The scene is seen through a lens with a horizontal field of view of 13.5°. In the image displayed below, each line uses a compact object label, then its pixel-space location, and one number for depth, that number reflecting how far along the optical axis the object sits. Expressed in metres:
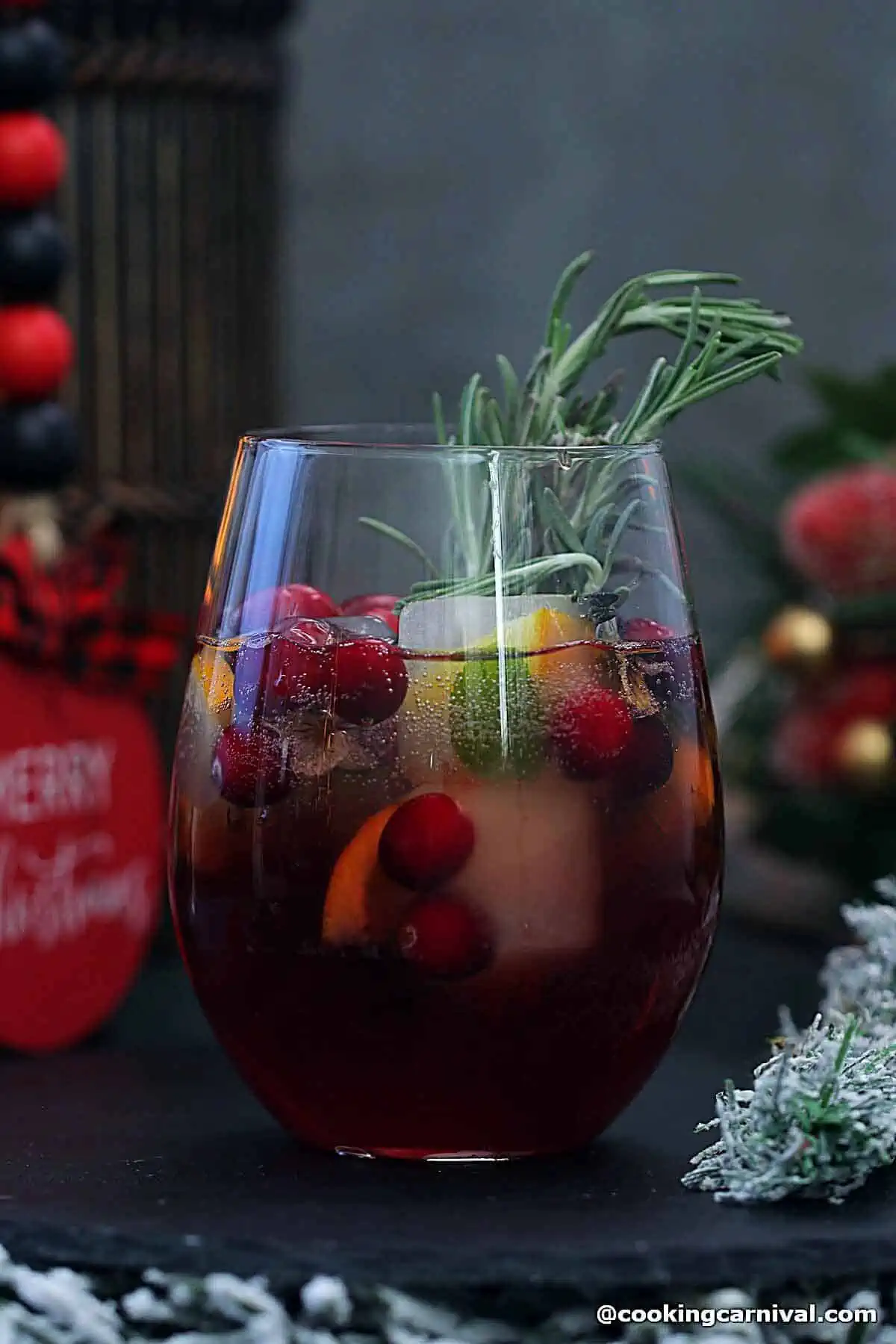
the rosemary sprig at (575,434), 0.59
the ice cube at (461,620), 0.59
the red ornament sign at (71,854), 0.78
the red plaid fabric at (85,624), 0.80
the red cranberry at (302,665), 0.59
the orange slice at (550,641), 0.59
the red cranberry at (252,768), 0.59
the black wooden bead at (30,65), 0.81
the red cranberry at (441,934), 0.58
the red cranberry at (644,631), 0.60
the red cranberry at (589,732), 0.59
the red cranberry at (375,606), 0.60
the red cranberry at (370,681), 0.58
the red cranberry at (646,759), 0.59
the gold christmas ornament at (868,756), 0.88
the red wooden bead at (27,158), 0.81
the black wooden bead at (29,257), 0.81
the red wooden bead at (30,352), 0.82
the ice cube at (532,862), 0.58
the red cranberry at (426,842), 0.58
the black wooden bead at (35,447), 0.81
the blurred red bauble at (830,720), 0.90
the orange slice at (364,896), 0.58
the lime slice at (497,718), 0.58
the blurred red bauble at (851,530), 0.90
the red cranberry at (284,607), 0.60
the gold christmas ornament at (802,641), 0.91
